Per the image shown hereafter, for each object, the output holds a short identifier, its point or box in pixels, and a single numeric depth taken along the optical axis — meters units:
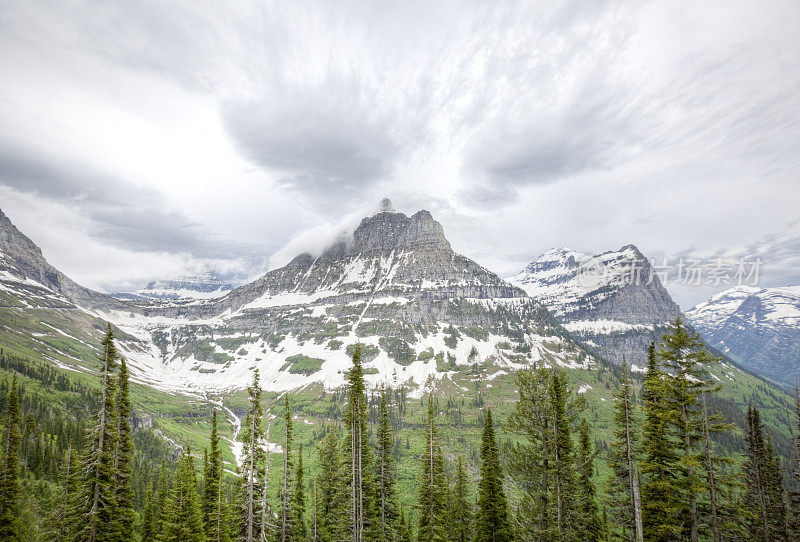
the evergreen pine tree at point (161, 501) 47.88
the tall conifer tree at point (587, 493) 33.72
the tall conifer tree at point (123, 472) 34.49
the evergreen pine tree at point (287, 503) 37.62
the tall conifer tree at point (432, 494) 40.41
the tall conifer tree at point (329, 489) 46.03
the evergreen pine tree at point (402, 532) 43.42
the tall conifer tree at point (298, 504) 48.57
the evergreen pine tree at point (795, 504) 38.11
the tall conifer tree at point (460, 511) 47.53
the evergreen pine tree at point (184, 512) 40.16
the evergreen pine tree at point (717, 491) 24.58
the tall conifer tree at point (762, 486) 42.44
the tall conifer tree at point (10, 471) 35.59
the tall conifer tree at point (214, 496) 40.34
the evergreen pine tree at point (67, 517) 31.48
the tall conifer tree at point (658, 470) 26.22
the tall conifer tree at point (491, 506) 37.50
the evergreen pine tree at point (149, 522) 48.06
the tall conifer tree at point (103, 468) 31.95
